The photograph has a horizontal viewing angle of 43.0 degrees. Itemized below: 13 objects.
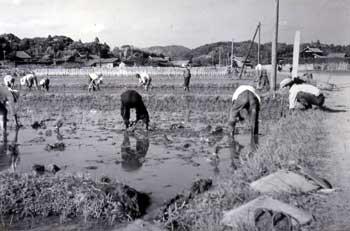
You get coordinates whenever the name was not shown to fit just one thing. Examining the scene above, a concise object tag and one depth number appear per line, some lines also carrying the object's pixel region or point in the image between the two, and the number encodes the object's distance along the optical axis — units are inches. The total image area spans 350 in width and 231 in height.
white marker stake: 651.0
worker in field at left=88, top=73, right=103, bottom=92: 1097.4
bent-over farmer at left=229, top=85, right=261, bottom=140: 432.8
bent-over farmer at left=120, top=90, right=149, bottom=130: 492.4
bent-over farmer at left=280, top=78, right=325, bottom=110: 585.4
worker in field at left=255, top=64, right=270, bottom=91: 1015.1
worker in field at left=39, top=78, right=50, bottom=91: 1132.4
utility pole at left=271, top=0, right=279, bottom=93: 797.9
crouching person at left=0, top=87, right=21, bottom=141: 502.4
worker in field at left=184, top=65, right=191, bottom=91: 1015.6
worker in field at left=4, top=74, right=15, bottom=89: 983.5
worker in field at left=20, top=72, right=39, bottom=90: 1163.9
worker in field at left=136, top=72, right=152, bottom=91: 1066.9
